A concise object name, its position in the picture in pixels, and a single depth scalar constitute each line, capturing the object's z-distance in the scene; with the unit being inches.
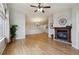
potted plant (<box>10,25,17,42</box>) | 139.0
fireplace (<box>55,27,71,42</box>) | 119.9
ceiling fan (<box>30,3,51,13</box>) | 95.3
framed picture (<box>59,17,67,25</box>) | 129.4
